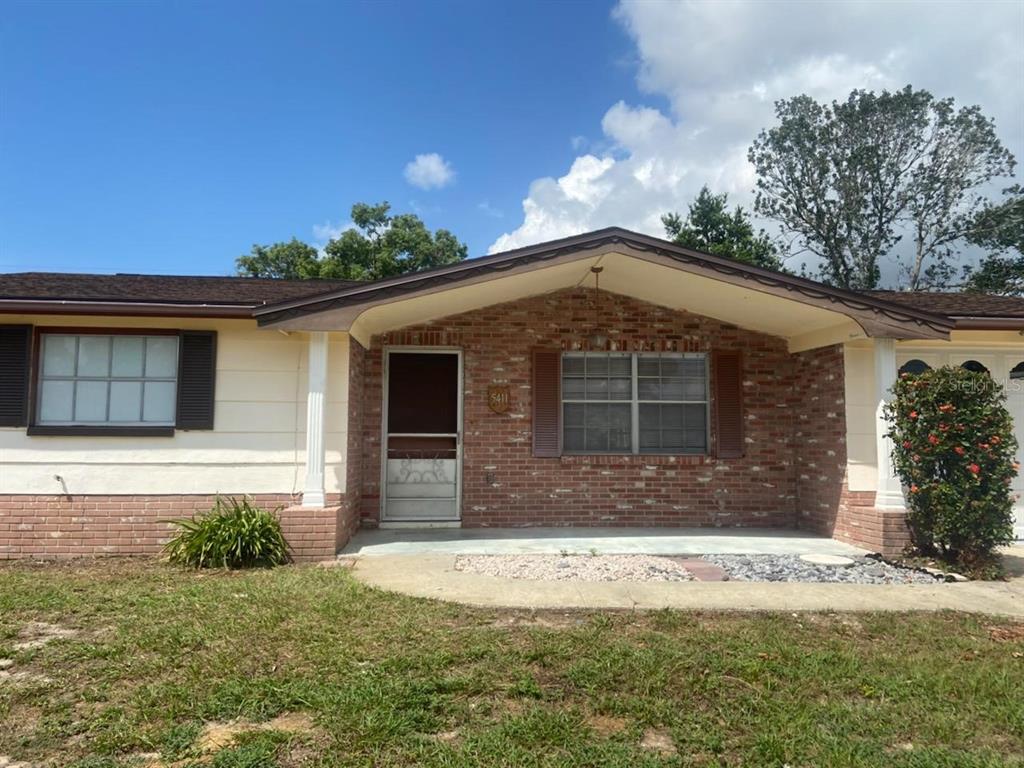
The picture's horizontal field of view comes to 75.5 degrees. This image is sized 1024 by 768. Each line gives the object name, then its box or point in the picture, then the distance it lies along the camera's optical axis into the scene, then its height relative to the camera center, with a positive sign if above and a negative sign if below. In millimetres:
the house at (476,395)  7008 +593
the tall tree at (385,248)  29683 +8986
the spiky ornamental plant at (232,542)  6445 -982
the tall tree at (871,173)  29188 +12430
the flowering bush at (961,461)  6465 -144
